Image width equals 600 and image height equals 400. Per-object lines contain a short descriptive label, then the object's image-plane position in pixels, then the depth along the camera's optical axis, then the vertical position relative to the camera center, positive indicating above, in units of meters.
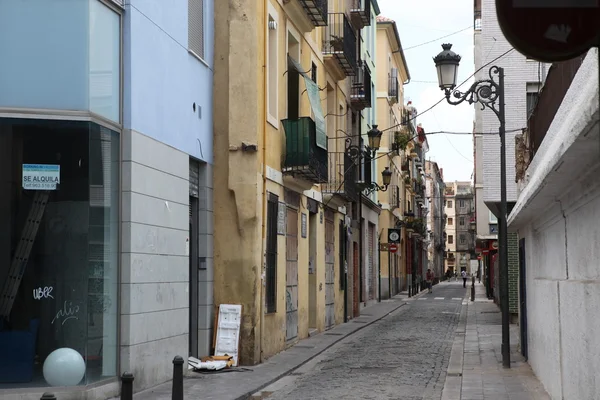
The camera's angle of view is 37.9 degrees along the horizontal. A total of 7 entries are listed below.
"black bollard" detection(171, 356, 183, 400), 7.69 -0.95
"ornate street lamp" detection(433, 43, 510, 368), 14.91 +3.04
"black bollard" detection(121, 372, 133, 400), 6.39 -0.83
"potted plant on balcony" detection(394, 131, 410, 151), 43.10 +6.97
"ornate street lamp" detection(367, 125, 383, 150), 25.03 +3.82
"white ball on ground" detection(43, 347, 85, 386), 10.17 -1.10
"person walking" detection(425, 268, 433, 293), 57.06 -0.62
